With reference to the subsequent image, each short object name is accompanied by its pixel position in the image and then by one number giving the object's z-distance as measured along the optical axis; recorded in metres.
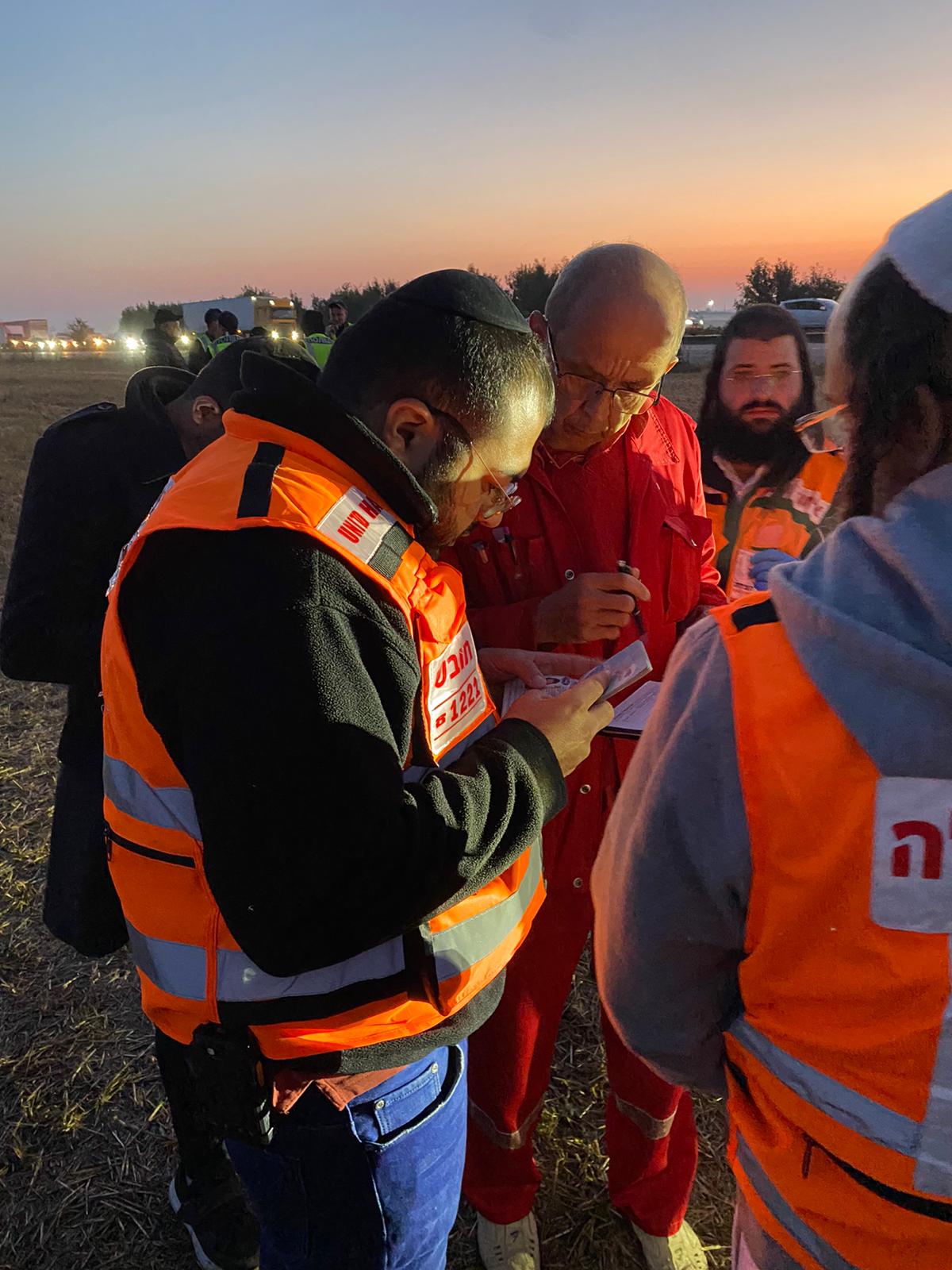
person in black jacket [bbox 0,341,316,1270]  2.01
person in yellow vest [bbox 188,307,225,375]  10.58
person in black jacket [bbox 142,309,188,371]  8.81
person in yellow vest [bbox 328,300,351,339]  13.71
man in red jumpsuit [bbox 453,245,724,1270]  2.01
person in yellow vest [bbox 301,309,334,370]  12.95
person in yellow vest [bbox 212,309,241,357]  13.11
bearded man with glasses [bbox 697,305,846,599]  3.25
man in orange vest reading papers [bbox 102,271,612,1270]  0.99
